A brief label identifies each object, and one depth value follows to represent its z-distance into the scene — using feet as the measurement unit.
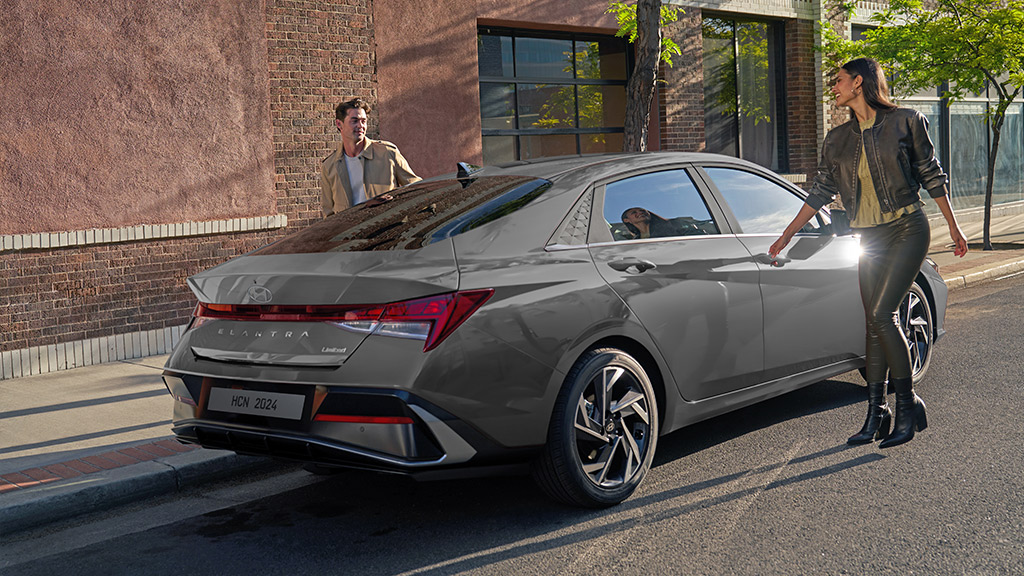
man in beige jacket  23.36
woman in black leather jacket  17.46
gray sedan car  13.08
